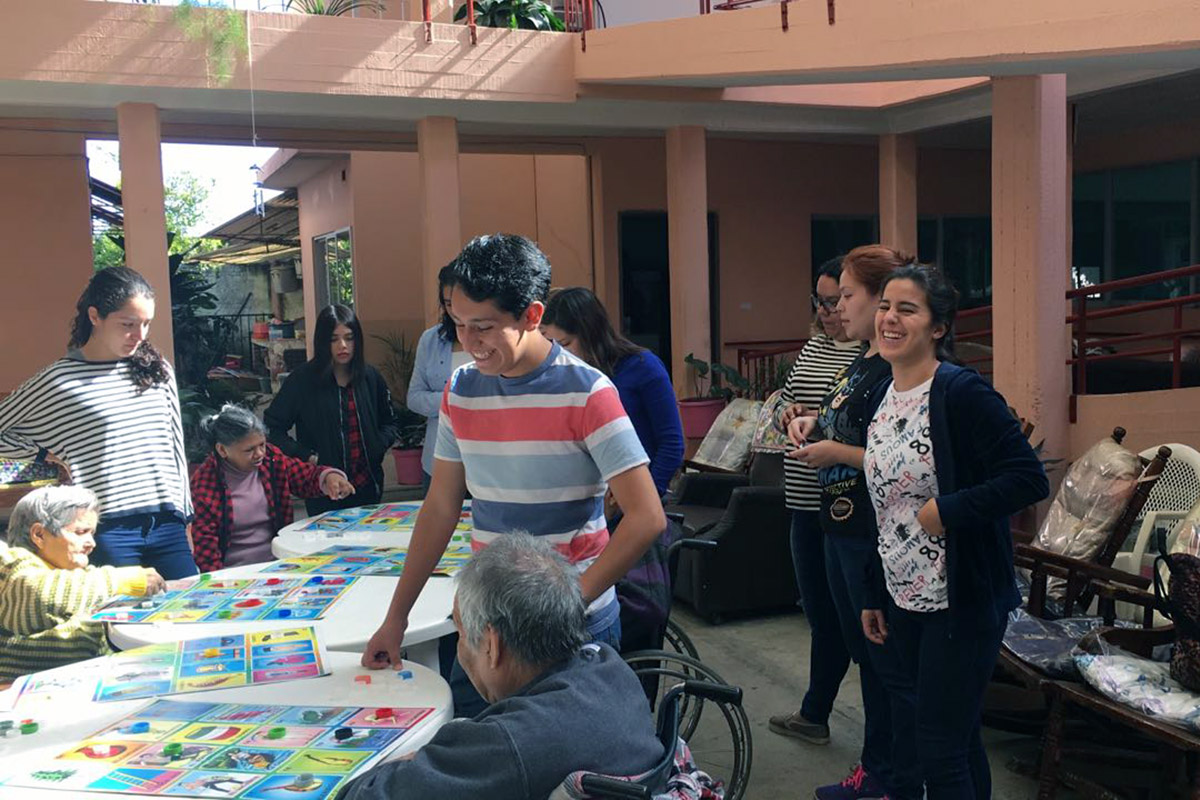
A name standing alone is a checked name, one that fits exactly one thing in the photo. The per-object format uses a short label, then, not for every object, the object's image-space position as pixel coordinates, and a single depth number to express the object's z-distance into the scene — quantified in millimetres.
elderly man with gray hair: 1693
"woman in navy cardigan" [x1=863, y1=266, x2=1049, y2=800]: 2520
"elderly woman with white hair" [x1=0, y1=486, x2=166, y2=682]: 2873
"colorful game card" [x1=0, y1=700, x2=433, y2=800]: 1894
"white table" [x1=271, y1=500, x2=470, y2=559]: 3766
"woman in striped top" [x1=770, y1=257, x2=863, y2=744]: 3576
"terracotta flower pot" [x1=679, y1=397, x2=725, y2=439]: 8953
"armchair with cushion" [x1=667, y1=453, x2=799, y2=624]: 5211
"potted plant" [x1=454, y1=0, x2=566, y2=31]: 8297
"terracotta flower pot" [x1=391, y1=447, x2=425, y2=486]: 9039
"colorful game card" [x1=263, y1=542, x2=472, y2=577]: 3383
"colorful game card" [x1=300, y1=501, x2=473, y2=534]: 4074
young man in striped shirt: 2225
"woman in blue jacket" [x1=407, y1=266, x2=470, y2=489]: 4902
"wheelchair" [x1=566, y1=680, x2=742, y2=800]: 1672
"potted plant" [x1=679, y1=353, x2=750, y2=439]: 8969
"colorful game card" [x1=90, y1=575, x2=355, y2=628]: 2908
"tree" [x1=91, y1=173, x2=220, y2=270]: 42094
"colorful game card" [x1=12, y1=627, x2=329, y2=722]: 2385
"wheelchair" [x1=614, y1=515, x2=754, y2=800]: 2717
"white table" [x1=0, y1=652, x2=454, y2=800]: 2097
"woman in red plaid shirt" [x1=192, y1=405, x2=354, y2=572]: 3900
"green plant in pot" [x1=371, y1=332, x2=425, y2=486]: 9070
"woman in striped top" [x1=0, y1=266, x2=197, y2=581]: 3412
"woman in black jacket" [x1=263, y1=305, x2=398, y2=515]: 4762
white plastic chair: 4406
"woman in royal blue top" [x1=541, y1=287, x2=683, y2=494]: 3629
